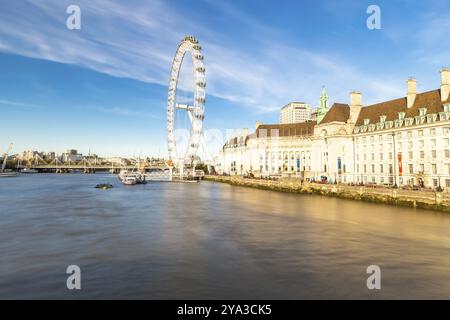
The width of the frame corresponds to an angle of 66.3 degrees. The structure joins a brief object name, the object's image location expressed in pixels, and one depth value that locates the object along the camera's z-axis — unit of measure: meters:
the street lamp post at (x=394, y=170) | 52.44
